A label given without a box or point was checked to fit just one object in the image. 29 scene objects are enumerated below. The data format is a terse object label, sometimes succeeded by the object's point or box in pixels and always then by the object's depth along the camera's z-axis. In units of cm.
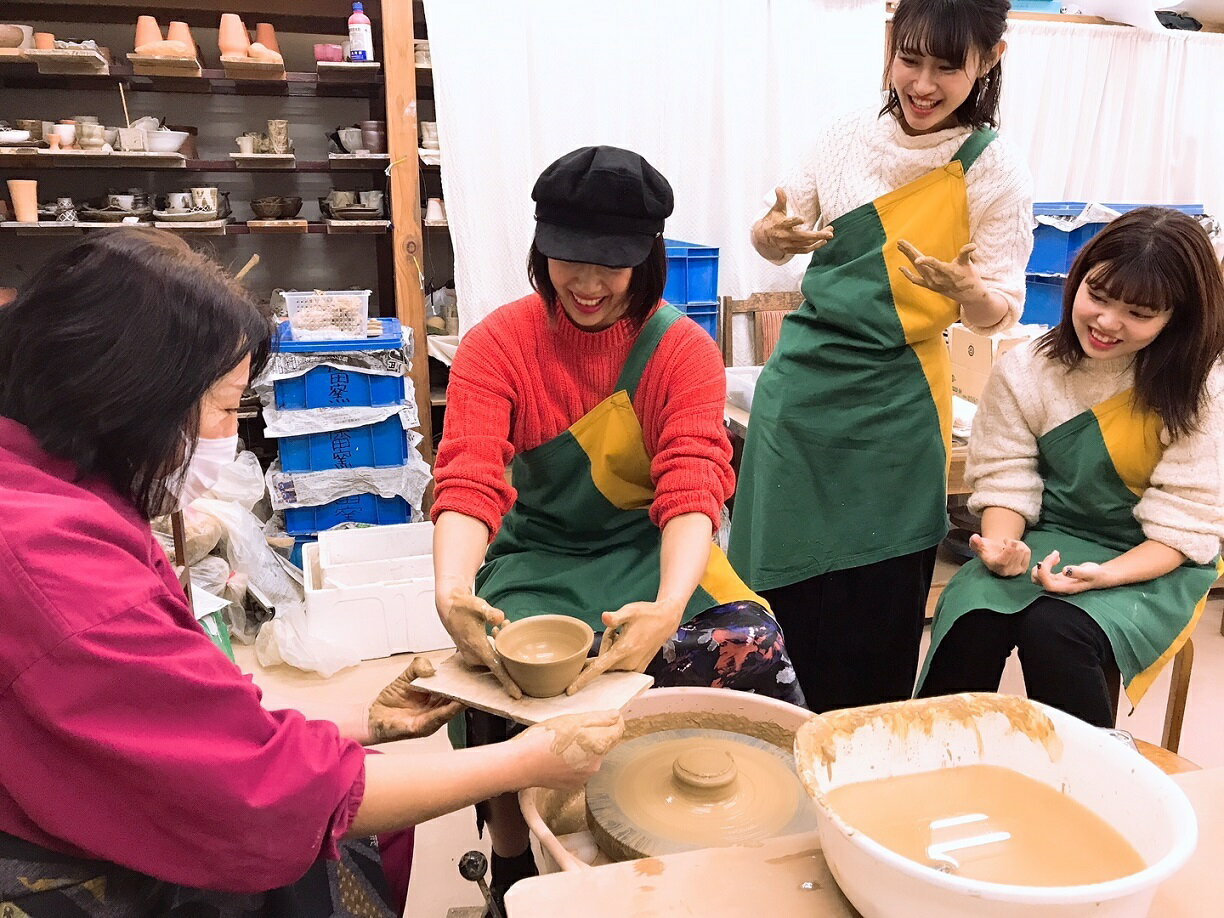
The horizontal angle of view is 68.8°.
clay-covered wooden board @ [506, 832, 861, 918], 87
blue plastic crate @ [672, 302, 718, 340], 366
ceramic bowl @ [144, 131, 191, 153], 364
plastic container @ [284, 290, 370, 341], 339
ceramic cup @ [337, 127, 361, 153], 384
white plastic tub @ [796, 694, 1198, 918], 74
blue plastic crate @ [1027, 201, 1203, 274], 379
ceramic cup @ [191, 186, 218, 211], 371
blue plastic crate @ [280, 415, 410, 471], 339
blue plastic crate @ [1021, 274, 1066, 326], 388
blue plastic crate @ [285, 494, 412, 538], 348
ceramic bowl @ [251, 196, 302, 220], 386
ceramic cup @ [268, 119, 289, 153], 381
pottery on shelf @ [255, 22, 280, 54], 364
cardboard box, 305
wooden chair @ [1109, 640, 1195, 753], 184
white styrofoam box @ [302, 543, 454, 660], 287
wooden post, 356
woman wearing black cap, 152
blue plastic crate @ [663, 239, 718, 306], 362
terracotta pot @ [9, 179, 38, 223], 351
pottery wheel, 116
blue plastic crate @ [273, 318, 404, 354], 328
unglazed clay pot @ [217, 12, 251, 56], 351
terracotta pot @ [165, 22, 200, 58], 353
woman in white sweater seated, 173
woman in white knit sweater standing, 195
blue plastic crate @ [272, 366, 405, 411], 334
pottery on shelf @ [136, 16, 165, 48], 349
